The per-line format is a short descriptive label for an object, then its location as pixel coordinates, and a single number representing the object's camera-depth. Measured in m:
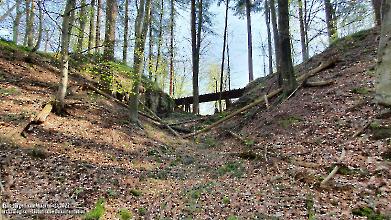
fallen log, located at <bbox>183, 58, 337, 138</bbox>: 12.95
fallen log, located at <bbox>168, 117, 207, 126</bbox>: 14.83
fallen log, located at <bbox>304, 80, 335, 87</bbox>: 11.10
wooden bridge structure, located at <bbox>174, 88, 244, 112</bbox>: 21.03
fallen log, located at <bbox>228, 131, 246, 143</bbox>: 10.13
